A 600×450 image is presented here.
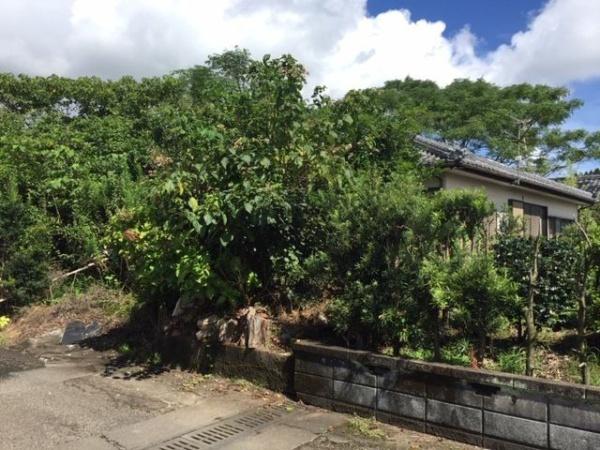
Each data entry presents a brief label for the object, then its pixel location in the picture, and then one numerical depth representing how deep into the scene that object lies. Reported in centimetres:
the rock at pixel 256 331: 545
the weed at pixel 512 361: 427
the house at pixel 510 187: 1060
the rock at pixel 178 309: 653
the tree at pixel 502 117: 2323
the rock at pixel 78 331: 739
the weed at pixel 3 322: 802
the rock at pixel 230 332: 569
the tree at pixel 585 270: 395
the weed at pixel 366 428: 418
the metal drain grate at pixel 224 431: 409
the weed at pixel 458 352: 442
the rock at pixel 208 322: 597
